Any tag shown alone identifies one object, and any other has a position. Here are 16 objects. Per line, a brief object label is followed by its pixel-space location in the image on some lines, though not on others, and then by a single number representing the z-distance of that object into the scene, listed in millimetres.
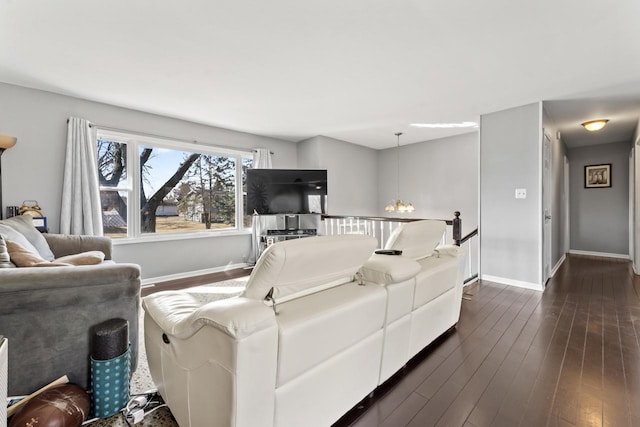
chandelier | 5371
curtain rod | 3690
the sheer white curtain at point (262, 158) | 5207
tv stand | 4945
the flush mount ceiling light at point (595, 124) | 4160
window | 3918
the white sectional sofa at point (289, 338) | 985
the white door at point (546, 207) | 3688
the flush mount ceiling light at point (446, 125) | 4760
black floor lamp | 2826
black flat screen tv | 4918
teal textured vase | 1453
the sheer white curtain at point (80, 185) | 3383
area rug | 1435
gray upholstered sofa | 1392
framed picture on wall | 5727
